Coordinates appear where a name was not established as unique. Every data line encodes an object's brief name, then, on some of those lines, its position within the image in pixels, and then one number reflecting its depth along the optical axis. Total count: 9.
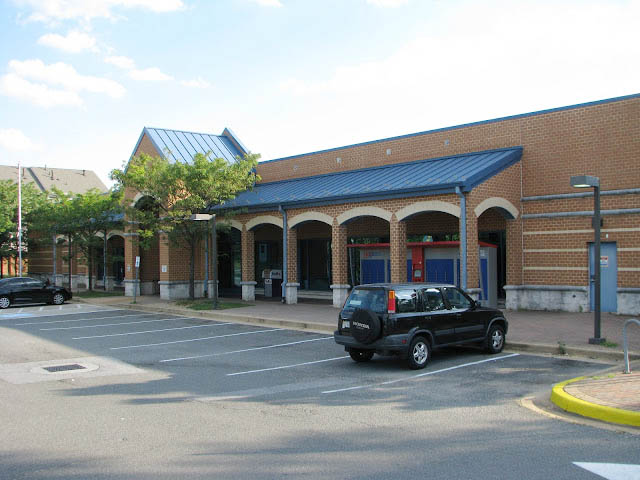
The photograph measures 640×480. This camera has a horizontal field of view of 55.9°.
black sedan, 26.72
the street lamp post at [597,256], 12.54
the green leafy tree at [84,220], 32.12
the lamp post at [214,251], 22.52
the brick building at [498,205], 17.81
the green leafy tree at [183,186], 23.36
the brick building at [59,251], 39.59
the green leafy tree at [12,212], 42.56
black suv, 10.90
